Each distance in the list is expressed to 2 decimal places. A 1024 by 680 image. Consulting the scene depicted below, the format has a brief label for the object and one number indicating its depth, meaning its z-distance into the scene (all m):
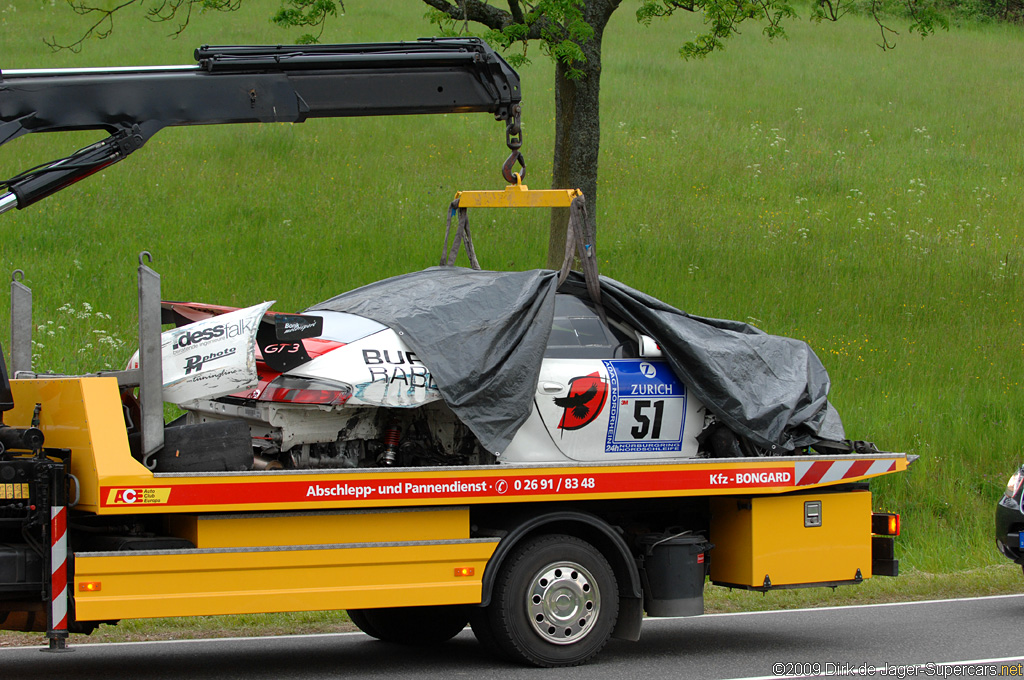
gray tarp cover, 15.26
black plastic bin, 16.31
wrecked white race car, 14.41
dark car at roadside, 19.55
